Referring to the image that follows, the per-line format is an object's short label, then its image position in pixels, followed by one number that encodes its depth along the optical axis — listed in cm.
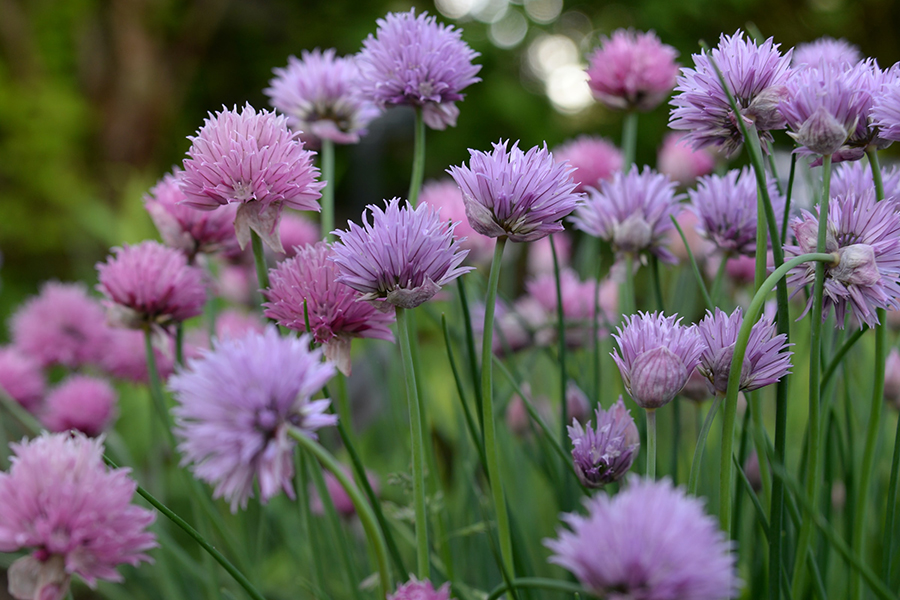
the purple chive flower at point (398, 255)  54
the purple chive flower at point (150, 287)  61
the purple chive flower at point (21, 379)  70
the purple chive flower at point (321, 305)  56
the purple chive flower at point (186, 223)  61
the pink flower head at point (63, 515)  52
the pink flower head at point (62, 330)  74
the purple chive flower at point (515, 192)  55
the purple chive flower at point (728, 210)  59
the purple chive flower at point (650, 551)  46
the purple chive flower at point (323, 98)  62
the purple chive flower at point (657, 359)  53
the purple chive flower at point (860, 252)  54
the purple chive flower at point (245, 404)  51
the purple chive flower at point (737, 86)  55
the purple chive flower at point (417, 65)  59
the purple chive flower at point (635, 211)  61
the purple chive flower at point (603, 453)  55
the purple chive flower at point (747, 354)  54
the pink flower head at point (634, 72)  65
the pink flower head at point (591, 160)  72
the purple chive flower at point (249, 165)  55
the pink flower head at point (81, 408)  69
